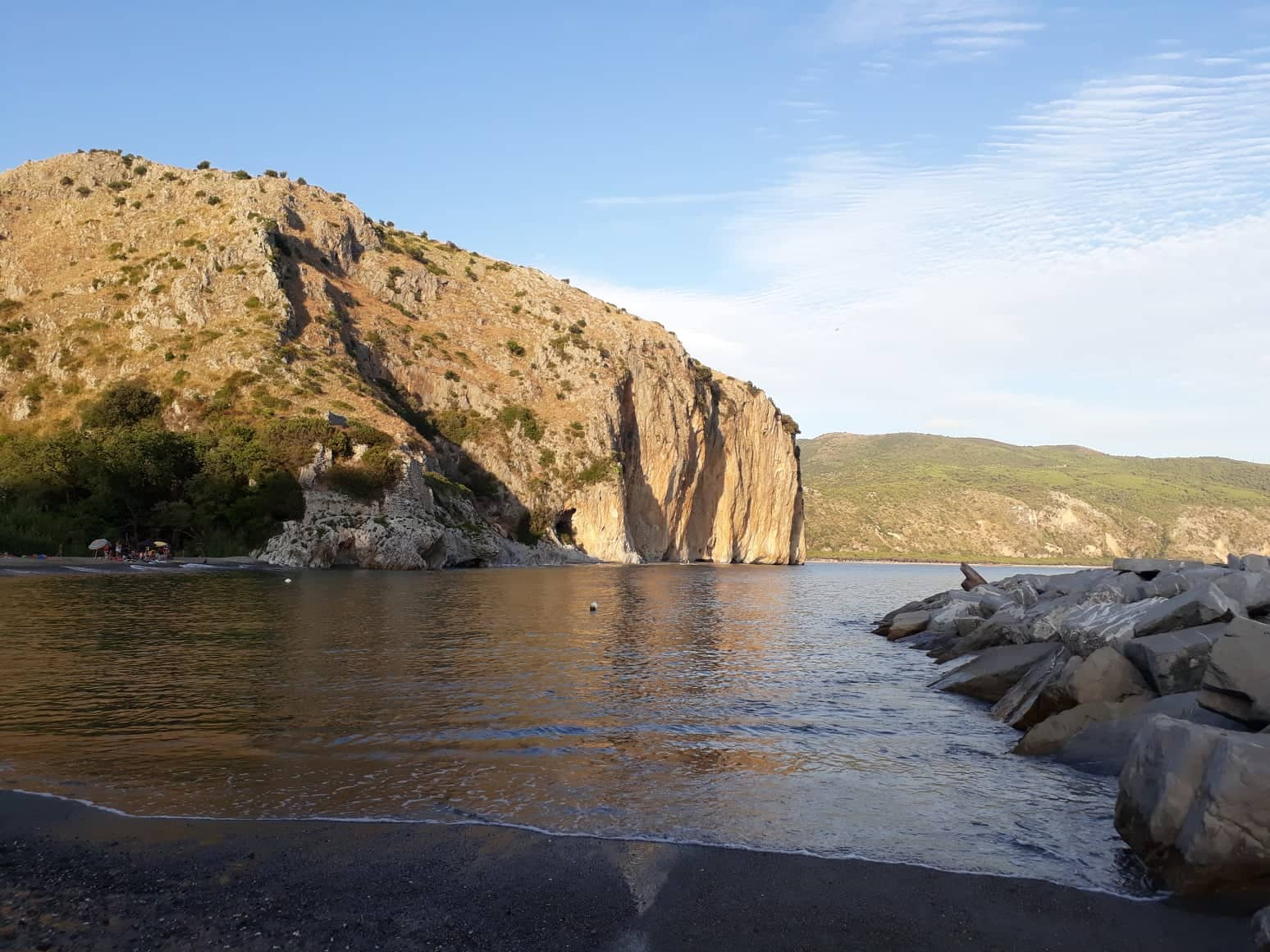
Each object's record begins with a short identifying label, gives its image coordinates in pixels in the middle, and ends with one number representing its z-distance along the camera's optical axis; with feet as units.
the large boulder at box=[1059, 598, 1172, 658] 46.42
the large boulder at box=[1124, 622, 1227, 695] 38.42
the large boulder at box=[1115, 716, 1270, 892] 21.76
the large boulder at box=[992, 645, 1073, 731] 41.98
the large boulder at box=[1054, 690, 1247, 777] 34.96
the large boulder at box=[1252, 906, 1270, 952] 18.44
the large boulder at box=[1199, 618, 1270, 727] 30.30
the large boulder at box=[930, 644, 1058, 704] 52.42
